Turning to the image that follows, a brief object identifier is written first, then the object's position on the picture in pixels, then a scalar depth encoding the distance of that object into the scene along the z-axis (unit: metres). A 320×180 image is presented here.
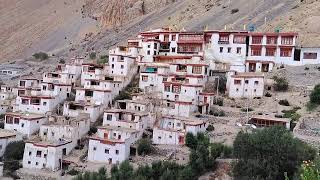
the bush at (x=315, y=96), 35.57
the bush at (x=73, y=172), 31.55
